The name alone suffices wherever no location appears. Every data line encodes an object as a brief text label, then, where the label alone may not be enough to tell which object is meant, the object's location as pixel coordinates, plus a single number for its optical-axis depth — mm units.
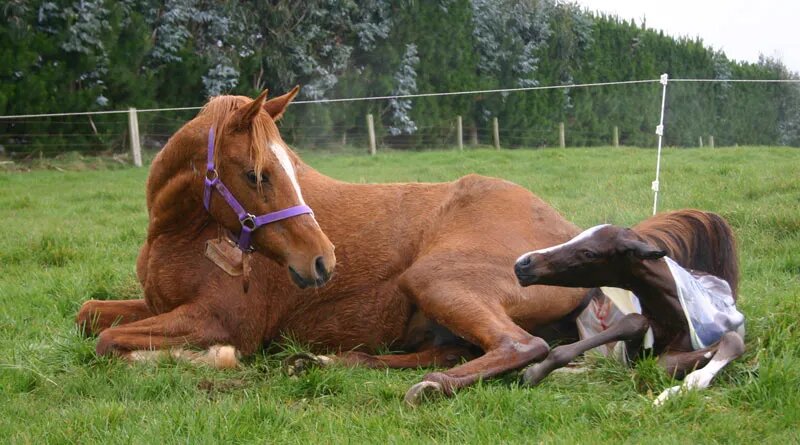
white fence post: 8912
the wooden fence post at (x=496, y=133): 24109
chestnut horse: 3957
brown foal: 4020
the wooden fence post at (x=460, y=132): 23019
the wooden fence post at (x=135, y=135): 15680
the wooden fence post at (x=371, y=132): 20450
